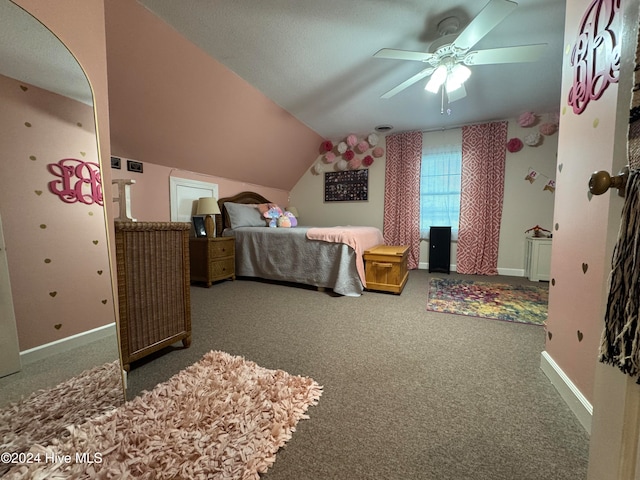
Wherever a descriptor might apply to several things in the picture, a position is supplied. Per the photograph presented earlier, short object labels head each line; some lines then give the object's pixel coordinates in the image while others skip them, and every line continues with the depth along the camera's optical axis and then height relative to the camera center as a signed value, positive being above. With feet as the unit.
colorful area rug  6.73 -2.55
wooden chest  8.47 -1.68
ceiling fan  4.82 +4.02
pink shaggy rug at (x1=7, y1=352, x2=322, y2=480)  2.46 -2.49
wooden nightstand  9.60 -1.45
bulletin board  14.61 +2.29
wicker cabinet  3.87 -1.11
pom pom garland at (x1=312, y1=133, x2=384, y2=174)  13.70 +4.21
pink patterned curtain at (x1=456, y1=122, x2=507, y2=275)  11.83 +1.27
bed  8.57 -1.13
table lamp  10.25 +0.65
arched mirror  2.65 -0.05
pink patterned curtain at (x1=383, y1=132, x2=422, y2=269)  13.26 +1.73
